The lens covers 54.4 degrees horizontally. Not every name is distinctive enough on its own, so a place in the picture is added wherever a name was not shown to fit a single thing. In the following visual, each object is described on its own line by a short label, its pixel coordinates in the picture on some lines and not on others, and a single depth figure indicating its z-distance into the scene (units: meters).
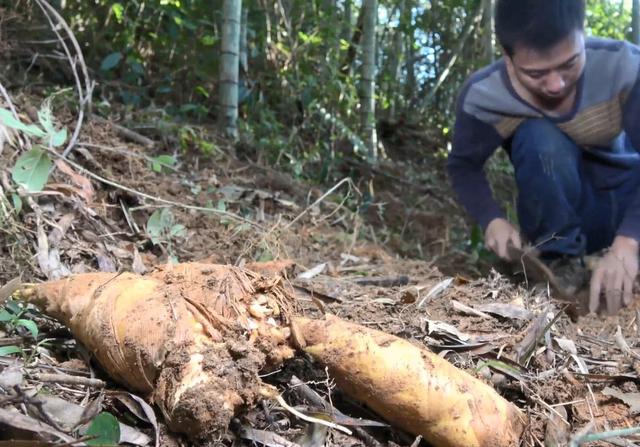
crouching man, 2.10
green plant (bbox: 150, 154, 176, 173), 2.37
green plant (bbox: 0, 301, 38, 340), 1.14
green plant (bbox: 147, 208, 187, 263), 1.99
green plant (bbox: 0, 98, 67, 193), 1.68
